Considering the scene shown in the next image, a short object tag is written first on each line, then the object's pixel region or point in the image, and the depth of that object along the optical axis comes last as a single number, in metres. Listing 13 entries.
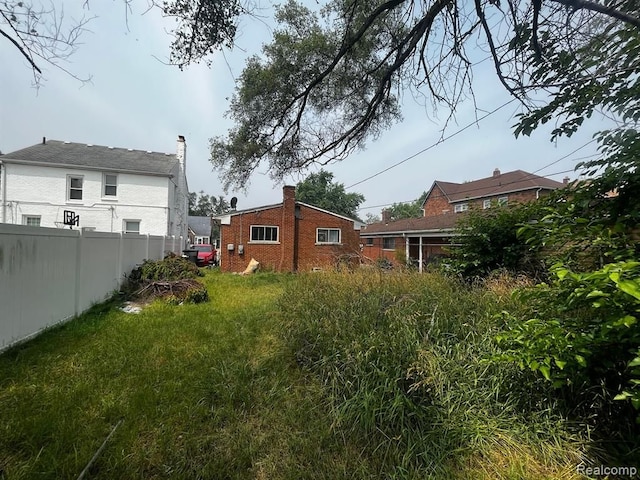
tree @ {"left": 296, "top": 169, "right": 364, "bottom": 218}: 40.50
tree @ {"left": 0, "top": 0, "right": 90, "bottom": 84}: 2.45
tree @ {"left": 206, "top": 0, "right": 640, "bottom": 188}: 2.82
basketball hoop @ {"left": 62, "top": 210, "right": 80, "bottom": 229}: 11.93
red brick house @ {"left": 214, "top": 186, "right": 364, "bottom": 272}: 15.45
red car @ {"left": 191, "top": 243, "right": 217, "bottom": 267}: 20.20
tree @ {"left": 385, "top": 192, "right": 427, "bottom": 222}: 51.30
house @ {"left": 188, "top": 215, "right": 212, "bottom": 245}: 40.20
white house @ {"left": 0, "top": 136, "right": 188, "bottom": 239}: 13.82
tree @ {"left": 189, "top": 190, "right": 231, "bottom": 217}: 62.59
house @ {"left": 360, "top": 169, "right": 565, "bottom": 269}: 17.52
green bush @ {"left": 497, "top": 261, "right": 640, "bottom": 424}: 1.58
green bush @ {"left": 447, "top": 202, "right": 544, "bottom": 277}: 5.24
